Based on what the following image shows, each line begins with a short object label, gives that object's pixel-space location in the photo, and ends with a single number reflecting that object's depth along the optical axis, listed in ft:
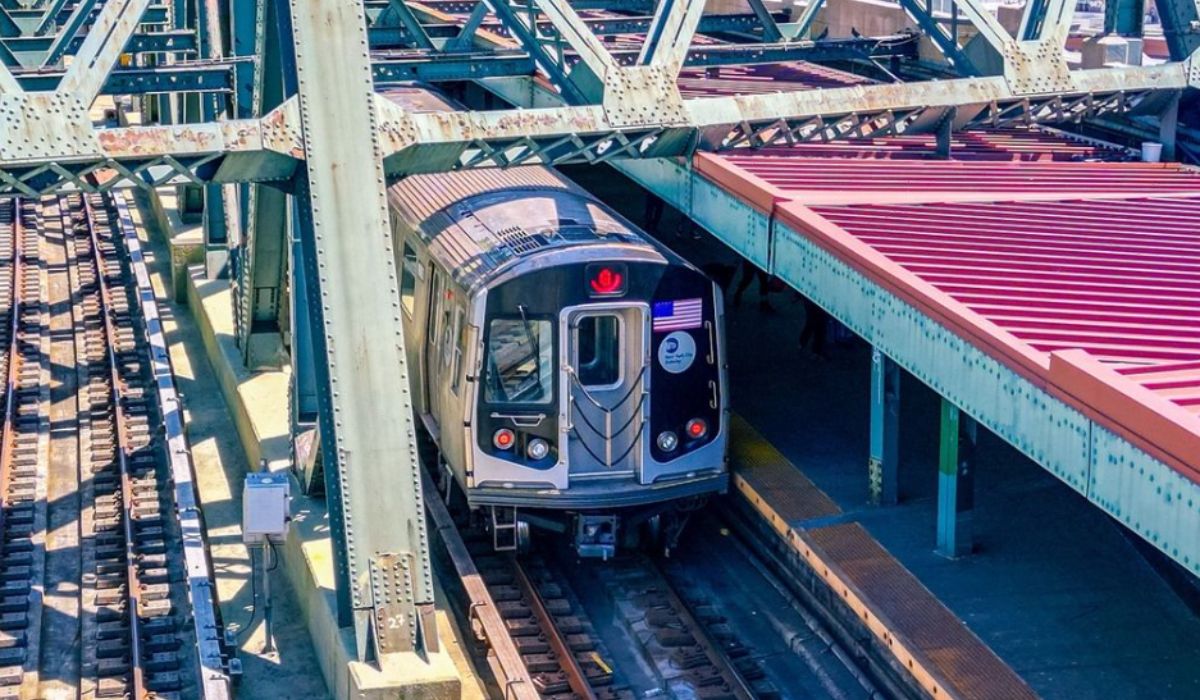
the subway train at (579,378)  40.22
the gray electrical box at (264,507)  38.11
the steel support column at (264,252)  41.55
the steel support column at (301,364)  43.98
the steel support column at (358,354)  34.78
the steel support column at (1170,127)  48.88
